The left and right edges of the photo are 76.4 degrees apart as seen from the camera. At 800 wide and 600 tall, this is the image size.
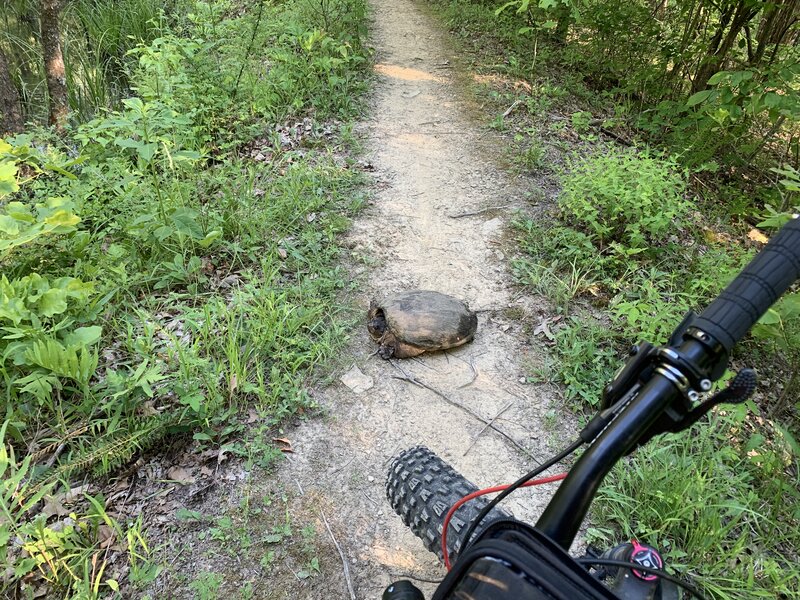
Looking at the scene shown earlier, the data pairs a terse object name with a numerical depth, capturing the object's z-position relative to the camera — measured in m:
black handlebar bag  0.81
